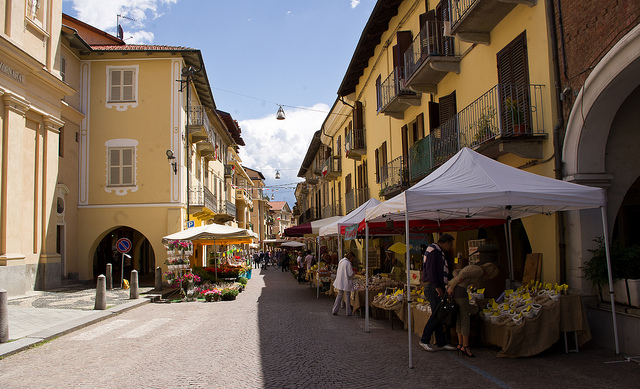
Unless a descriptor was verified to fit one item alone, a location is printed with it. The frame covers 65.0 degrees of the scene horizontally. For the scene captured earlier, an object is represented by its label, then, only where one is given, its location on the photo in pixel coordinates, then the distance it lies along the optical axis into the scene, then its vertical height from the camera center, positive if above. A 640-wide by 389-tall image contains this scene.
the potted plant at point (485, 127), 10.20 +2.30
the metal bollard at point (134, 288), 15.98 -1.32
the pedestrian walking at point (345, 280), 12.43 -0.97
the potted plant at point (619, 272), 7.32 -0.57
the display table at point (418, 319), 8.45 -1.39
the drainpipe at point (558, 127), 8.80 +1.91
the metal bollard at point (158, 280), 19.26 -1.33
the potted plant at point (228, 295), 17.06 -1.72
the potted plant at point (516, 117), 9.29 +2.26
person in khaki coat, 7.29 -0.89
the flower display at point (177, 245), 17.17 +0.00
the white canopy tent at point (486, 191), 7.27 +0.68
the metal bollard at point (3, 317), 8.77 -1.18
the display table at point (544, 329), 7.12 -1.33
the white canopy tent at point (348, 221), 13.83 +0.56
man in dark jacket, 7.72 -0.63
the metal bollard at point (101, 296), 13.36 -1.30
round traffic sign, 18.75 +0.05
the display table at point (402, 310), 9.55 -1.36
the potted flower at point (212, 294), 16.92 -1.69
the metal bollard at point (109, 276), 19.34 -1.14
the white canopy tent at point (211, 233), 17.44 +0.39
